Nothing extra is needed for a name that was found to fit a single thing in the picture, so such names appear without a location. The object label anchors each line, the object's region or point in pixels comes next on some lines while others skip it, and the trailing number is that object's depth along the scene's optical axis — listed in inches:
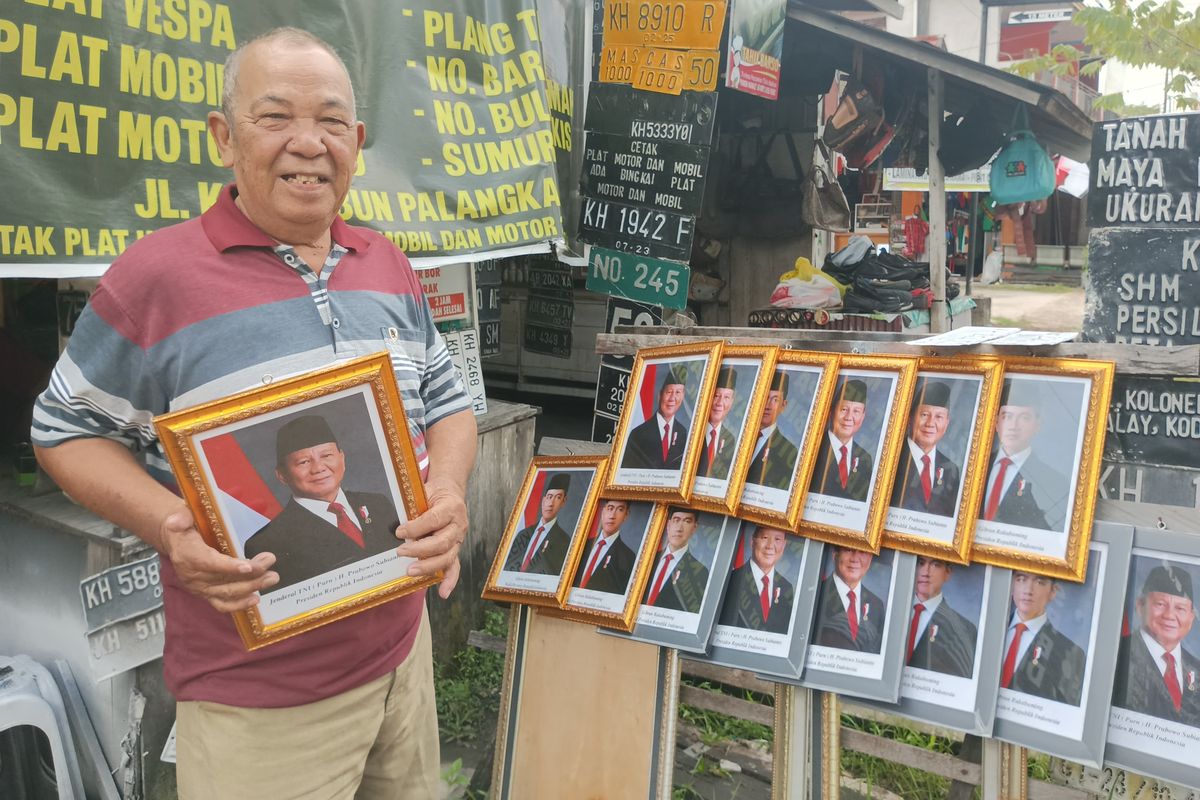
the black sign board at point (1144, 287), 92.8
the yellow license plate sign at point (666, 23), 172.7
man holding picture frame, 63.0
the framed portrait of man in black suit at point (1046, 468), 77.2
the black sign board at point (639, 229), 177.9
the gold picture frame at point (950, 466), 81.0
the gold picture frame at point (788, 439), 89.7
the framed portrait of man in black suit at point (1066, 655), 74.2
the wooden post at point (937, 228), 240.7
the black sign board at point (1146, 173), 94.0
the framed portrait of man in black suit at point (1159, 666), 72.0
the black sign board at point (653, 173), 176.7
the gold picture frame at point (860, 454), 85.1
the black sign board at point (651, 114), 176.2
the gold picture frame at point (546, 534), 104.7
